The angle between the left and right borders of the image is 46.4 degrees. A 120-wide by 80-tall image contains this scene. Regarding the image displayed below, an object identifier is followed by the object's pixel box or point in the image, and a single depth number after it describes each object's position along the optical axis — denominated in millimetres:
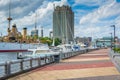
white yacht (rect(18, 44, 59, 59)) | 32077
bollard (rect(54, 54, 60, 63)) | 18002
